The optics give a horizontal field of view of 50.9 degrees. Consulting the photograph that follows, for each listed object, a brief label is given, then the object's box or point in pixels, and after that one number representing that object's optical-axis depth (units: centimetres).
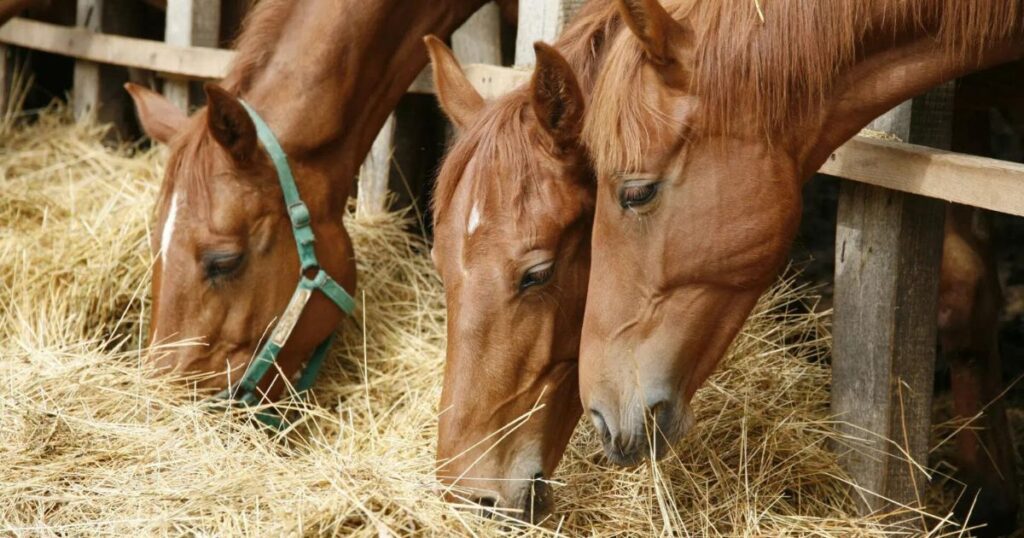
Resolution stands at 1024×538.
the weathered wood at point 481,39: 404
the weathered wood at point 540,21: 317
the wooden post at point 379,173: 412
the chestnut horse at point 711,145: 204
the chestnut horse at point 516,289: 234
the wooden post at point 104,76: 546
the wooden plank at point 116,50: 435
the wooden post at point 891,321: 249
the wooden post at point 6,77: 619
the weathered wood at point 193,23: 460
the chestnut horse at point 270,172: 312
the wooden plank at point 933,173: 205
